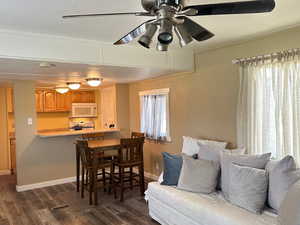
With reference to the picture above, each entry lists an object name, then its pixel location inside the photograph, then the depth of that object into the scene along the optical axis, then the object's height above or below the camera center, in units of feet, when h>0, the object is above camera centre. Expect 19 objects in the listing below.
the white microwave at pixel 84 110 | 23.75 +0.31
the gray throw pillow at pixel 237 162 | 8.99 -1.85
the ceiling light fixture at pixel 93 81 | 15.43 +1.92
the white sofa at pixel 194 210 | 7.64 -3.24
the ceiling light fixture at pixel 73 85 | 16.92 +1.87
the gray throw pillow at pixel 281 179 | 7.72 -2.11
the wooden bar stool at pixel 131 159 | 13.87 -2.62
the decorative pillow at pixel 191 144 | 12.41 -1.69
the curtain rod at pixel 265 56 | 9.33 +2.13
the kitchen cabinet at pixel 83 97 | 23.84 +1.54
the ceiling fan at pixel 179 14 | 4.89 +1.93
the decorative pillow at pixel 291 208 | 5.84 -2.37
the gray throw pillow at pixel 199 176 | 9.93 -2.55
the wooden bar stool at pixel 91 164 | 13.42 -2.76
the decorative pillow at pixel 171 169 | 11.00 -2.47
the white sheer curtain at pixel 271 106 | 9.45 +0.14
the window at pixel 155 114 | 16.43 -0.14
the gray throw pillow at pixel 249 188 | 8.10 -2.54
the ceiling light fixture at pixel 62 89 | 19.19 +1.83
